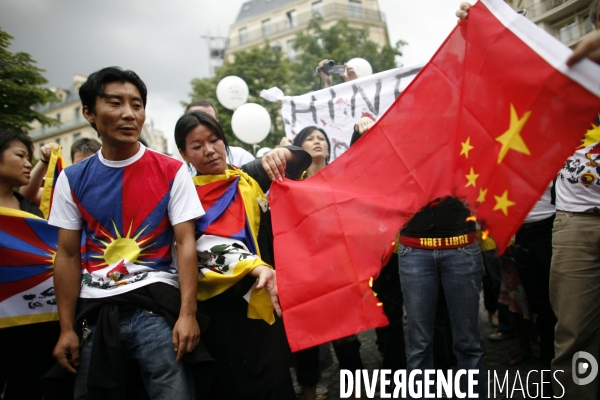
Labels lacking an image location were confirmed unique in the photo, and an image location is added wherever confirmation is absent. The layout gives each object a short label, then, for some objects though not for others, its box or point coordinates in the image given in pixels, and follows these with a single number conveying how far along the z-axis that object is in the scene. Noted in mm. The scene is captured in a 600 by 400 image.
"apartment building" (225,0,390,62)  31747
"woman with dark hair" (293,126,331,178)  3270
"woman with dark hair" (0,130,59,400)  2432
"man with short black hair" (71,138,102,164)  3524
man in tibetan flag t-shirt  1738
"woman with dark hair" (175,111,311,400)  1891
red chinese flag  1317
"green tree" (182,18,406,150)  18000
